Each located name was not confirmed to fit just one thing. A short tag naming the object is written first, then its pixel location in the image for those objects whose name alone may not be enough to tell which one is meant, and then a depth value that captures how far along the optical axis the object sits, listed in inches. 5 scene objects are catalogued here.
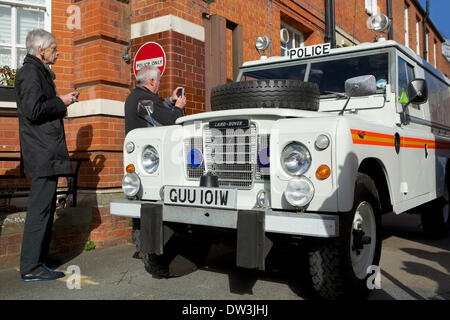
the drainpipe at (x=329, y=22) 375.6
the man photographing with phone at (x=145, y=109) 167.5
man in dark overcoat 141.4
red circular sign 220.7
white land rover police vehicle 105.0
